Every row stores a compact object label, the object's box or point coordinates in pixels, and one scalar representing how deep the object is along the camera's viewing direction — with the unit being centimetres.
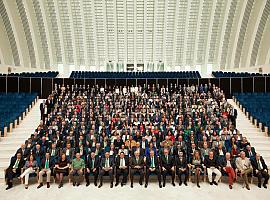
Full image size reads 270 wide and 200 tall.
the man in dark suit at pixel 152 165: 634
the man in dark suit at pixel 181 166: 639
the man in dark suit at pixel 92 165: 630
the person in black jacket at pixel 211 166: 634
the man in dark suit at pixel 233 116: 971
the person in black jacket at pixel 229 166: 624
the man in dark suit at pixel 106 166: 634
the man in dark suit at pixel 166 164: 638
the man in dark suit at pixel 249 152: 679
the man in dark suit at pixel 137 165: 638
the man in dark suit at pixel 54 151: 681
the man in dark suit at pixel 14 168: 616
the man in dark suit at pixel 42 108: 1016
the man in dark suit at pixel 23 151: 667
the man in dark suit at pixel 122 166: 638
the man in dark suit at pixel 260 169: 615
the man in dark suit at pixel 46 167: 623
